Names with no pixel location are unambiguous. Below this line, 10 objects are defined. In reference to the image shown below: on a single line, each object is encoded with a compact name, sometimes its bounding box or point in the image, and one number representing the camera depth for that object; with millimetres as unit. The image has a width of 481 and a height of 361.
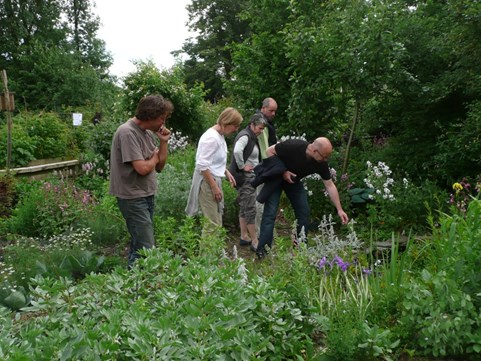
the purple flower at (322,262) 3480
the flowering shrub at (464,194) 5532
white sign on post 11798
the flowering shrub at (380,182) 6180
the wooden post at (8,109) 9227
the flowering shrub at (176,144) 10470
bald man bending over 4855
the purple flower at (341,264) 3449
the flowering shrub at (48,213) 6648
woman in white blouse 4730
